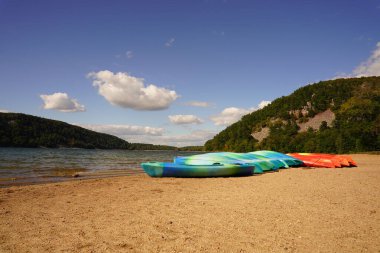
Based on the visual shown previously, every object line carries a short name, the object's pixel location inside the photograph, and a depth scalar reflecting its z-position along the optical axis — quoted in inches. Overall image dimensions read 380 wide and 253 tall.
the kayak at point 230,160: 565.3
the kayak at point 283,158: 752.8
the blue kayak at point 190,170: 508.7
